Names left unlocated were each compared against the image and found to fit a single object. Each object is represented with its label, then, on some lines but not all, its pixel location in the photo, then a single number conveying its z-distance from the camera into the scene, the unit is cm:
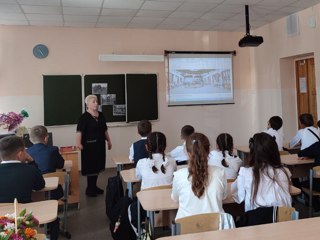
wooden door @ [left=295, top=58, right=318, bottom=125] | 616
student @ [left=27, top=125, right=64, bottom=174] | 339
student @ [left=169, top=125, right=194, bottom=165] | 381
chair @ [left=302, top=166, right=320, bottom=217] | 319
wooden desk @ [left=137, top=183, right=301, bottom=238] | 214
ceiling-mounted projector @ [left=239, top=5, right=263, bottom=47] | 557
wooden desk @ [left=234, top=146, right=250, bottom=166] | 466
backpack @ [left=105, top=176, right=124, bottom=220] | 351
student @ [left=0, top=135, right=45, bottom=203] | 234
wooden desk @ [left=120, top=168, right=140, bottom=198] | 303
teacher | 471
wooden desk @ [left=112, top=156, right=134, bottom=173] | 393
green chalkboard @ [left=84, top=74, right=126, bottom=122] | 649
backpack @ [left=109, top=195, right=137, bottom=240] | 286
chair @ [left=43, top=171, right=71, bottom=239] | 321
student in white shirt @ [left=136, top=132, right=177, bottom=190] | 286
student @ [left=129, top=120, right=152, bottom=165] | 351
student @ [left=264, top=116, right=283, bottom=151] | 447
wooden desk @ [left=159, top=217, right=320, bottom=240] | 154
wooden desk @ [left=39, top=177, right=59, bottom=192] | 270
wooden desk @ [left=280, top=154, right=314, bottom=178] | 368
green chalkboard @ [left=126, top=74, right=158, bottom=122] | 665
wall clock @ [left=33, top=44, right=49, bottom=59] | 624
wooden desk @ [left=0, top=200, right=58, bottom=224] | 198
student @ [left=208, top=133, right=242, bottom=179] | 299
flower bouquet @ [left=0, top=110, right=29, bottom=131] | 399
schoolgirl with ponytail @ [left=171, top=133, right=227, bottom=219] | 209
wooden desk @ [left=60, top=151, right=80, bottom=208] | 423
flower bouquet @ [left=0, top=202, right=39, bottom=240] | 111
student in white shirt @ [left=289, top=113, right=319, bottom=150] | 396
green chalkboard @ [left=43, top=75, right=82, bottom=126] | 625
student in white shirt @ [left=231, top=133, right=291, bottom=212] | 219
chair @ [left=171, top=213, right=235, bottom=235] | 176
